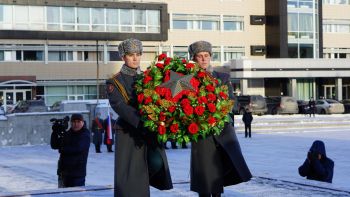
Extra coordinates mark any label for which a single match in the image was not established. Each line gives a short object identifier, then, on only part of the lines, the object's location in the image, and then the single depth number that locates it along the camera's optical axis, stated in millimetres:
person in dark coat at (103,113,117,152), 21859
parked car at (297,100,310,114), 49156
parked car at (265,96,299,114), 48406
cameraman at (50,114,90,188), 8734
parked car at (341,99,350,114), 51131
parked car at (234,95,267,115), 46891
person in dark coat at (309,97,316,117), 43578
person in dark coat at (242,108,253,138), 27617
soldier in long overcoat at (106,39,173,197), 5617
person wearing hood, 9680
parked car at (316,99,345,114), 48484
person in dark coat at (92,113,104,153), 21734
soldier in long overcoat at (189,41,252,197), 5922
